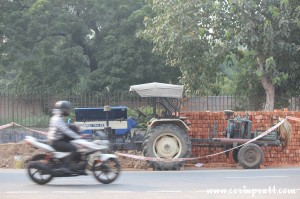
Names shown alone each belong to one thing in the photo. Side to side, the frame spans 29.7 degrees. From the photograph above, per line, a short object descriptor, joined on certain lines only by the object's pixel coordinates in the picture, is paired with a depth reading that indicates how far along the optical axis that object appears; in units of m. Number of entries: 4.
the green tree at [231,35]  19.72
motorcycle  10.68
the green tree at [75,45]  30.86
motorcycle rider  10.61
